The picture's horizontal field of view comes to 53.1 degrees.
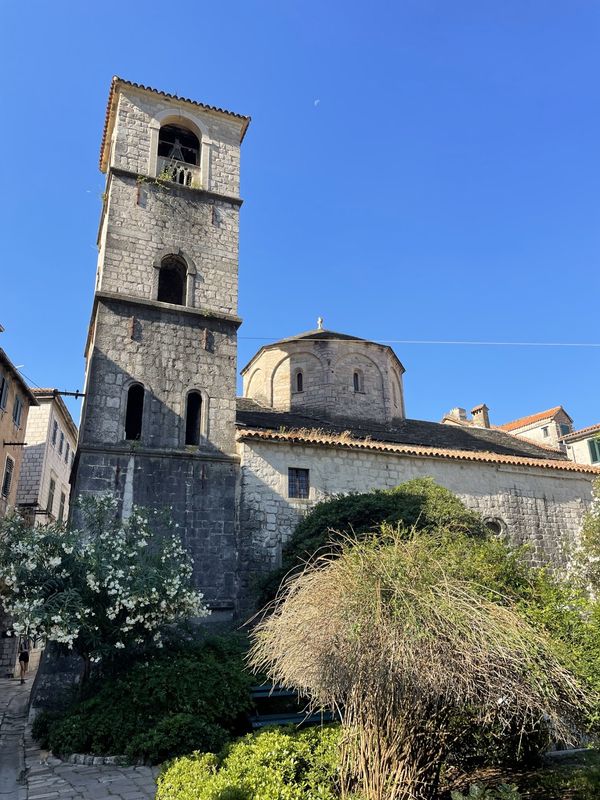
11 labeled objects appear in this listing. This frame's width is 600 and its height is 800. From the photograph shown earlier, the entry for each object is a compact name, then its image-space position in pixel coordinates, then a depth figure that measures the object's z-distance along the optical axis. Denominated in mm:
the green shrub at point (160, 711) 8789
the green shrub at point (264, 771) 5898
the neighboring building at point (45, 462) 28672
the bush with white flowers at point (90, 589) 10023
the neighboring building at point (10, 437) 23078
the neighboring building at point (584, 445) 29828
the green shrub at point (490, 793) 5777
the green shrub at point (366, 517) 14180
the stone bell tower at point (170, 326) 14406
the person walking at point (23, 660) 19731
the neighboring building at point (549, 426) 41000
